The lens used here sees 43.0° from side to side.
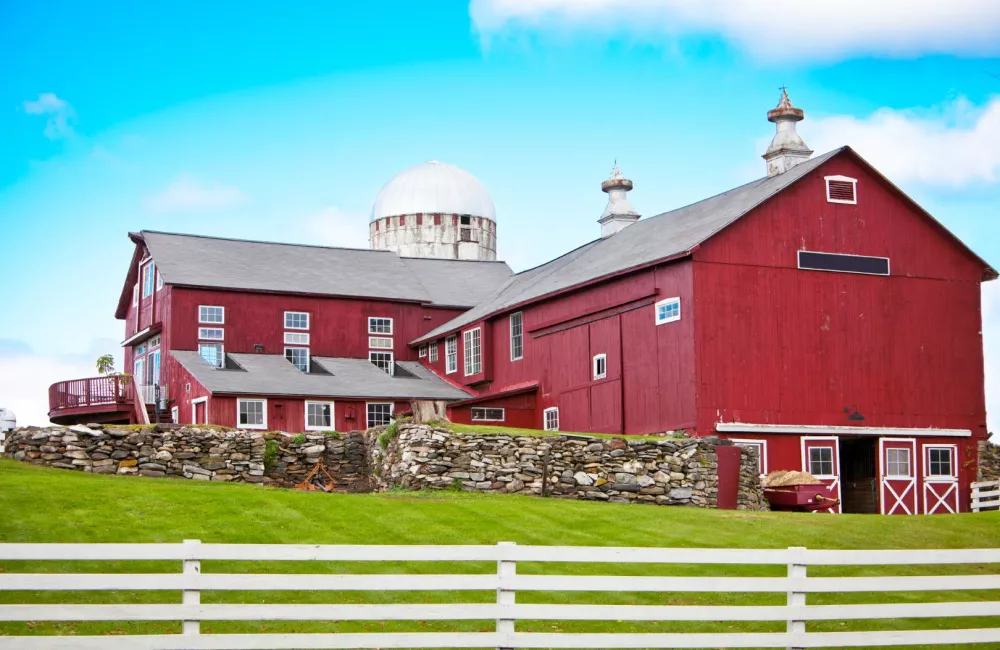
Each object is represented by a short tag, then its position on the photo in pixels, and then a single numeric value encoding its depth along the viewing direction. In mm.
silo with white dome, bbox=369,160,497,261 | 60656
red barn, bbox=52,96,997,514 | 33125
